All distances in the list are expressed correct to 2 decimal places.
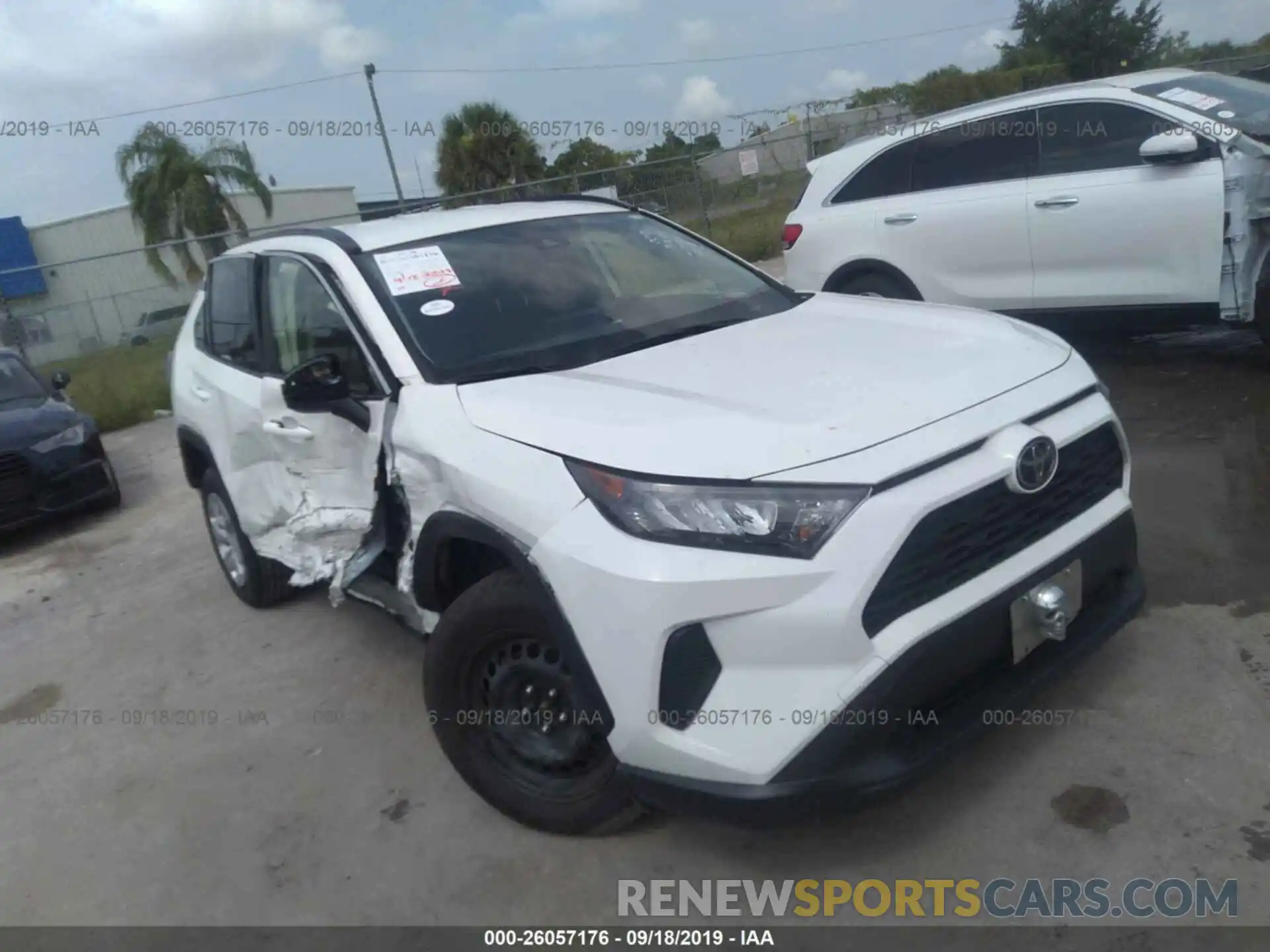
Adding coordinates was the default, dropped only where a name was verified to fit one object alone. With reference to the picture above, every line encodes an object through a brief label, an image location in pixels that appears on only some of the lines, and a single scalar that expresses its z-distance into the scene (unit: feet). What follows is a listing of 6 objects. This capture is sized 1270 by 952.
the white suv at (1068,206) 17.53
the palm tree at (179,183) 82.17
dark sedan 22.79
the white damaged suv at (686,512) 7.58
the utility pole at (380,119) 71.06
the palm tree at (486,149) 93.30
